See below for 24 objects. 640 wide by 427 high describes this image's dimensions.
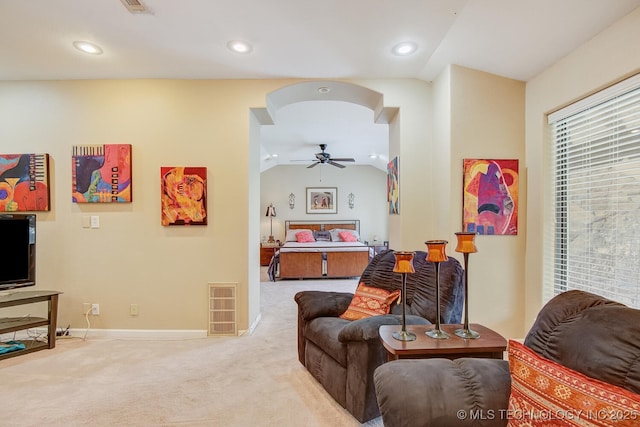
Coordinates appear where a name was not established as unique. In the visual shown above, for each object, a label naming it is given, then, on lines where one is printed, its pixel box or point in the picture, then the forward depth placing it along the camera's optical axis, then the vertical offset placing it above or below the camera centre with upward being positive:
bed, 5.78 -0.89
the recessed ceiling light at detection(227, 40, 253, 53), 2.39 +1.38
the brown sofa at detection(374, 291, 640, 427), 0.96 -0.60
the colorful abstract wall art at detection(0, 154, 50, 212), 3.01 +0.34
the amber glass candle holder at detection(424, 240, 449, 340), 1.59 -0.22
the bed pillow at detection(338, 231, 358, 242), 6.95 -0.48
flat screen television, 2.69 -0.31
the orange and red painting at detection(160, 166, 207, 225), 3.04 +0.22
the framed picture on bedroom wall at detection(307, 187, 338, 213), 7.82 +0.41
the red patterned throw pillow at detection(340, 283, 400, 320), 2.24 -0.67
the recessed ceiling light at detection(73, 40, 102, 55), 2.40 +1.38
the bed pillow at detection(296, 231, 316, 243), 6.85 -0.49
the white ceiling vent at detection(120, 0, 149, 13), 1.90 +1.36
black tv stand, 2.62 -0.95
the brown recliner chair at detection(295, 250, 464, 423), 1.71 -0.73
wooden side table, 1.42 -0.64
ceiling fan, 5.87 +1.16
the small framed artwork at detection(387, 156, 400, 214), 3.17 +0.31
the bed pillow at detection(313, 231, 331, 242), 7.14 -0.49
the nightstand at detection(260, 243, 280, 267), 6.91 -0.86
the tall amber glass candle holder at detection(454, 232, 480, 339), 1.60 -0.18
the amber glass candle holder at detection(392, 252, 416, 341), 1.58 -0.28
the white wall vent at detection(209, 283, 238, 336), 3.06 -0.97
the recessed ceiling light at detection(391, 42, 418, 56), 2.42 +1.38
